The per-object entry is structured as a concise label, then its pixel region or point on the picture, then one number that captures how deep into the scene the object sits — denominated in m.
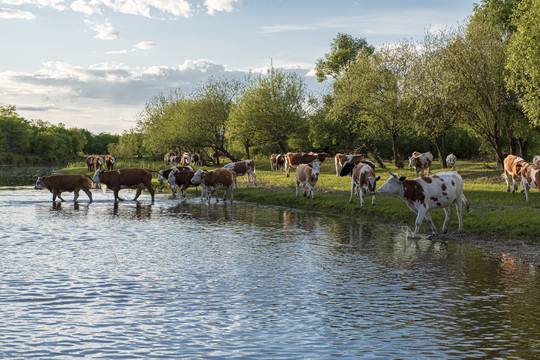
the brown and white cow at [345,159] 47.40
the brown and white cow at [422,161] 40.94
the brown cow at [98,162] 67.72
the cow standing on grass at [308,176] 30.67
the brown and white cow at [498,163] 42.61
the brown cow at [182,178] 35.66
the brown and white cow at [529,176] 23.61
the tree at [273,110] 68.44
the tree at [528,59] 31.36
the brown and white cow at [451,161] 51.39
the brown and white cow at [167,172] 36.62
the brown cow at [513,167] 28.00
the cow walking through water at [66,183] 32.28
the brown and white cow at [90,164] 72.62
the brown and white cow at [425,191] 19.41
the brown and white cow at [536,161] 32.79
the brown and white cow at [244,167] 41.08
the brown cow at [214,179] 32.03
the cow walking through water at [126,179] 33.44
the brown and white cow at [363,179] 25.34
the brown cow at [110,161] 67.88
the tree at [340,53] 85.79
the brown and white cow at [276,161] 58.06
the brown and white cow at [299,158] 50.45
